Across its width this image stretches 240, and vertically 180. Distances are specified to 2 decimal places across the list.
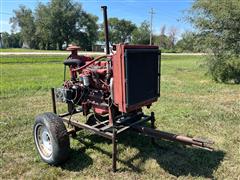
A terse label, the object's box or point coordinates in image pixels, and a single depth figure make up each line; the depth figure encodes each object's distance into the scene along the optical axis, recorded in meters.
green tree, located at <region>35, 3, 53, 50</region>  38.75
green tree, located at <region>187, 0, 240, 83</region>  6.77
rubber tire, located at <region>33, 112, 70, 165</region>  2.44
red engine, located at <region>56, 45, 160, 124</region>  2.27
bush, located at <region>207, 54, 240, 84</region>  7.41
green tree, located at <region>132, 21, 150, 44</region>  45.04
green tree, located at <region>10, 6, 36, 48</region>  41.38
